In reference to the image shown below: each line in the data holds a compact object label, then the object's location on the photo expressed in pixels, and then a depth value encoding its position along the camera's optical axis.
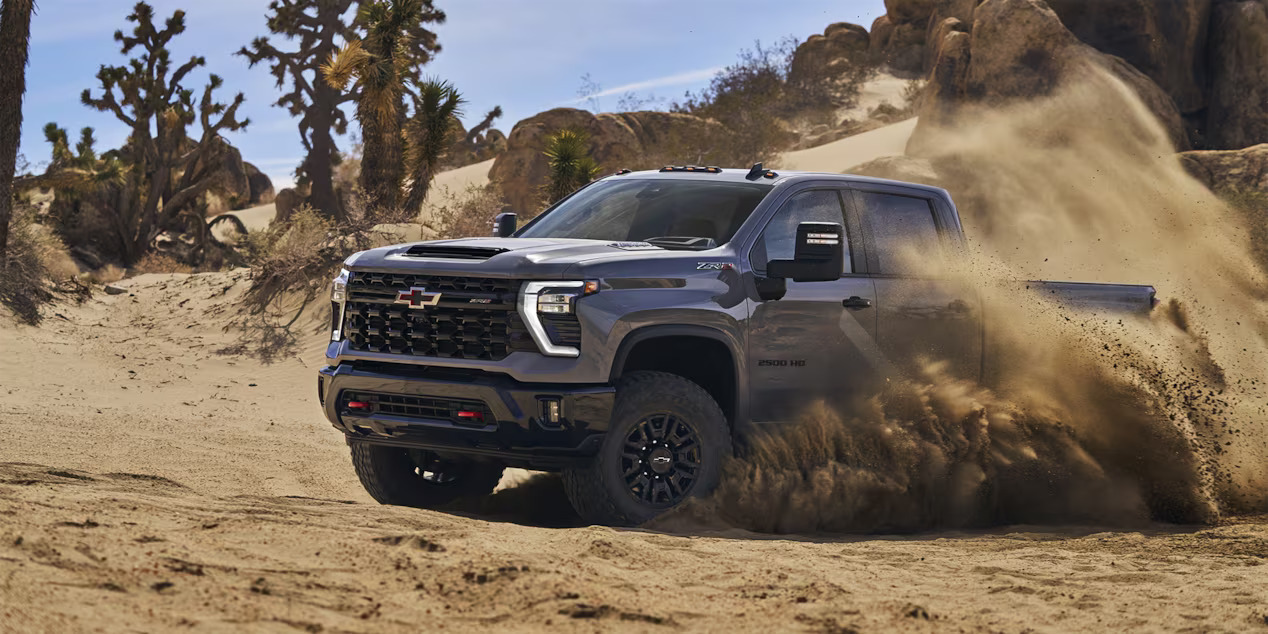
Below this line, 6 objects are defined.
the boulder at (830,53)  48.25
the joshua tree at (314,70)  43.88
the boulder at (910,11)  47.72
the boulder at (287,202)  44.85
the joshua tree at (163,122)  37.25
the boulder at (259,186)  65.75
